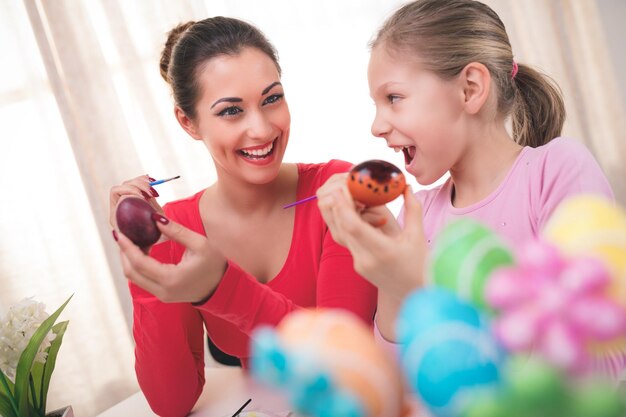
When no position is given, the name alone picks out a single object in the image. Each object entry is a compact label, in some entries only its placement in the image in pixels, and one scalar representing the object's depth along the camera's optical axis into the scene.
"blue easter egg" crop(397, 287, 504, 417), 0.44
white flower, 1.26
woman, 1.32
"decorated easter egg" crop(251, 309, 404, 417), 0.47
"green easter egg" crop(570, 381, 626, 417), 0.36
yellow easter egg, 0.46
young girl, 1.13
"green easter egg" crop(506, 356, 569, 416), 0.36
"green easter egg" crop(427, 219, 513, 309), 0.49
